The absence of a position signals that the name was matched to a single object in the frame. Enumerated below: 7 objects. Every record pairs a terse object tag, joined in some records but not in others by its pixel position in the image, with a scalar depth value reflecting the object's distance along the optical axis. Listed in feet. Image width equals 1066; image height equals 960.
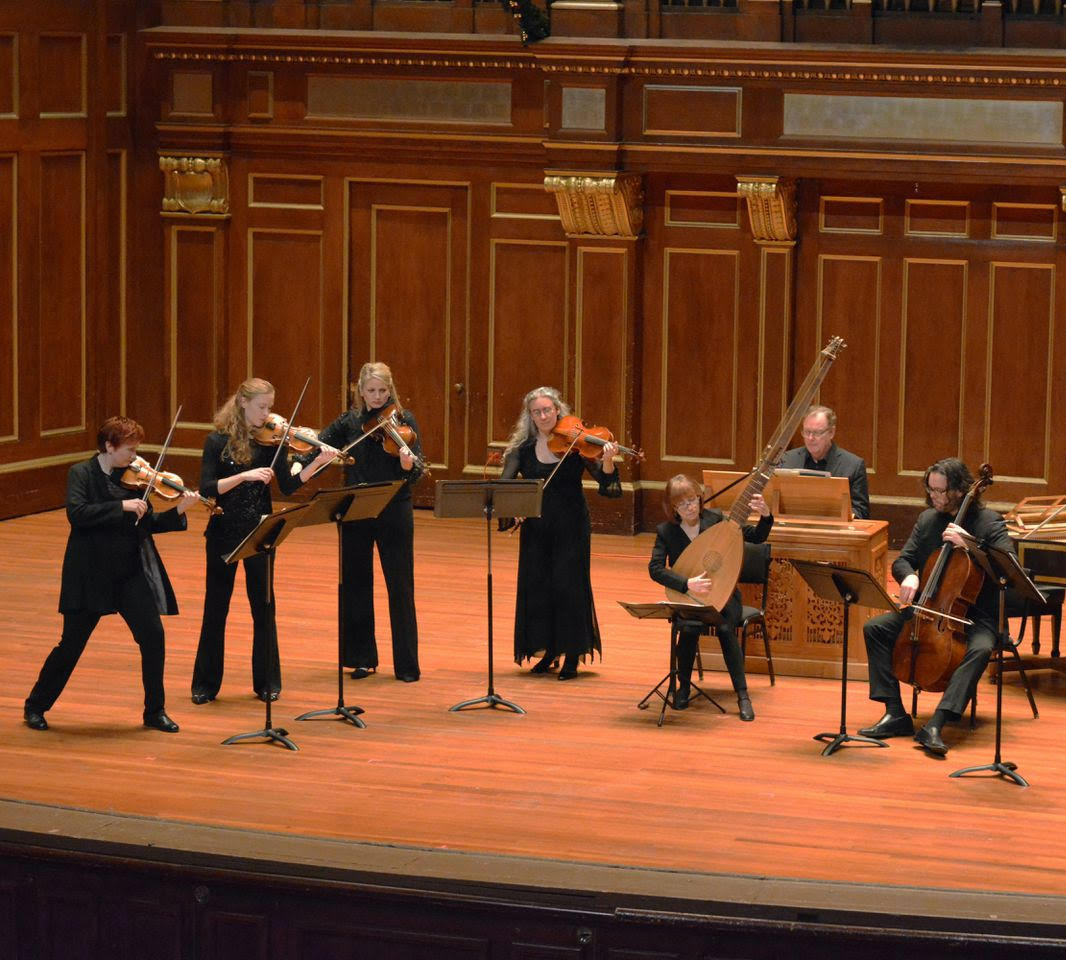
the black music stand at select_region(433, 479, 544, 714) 51.39
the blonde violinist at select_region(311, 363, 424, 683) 54.85
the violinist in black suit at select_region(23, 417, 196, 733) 48.60
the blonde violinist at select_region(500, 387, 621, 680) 56.03
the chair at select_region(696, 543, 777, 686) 55.57
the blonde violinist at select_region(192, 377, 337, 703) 51.65
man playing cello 49.08
